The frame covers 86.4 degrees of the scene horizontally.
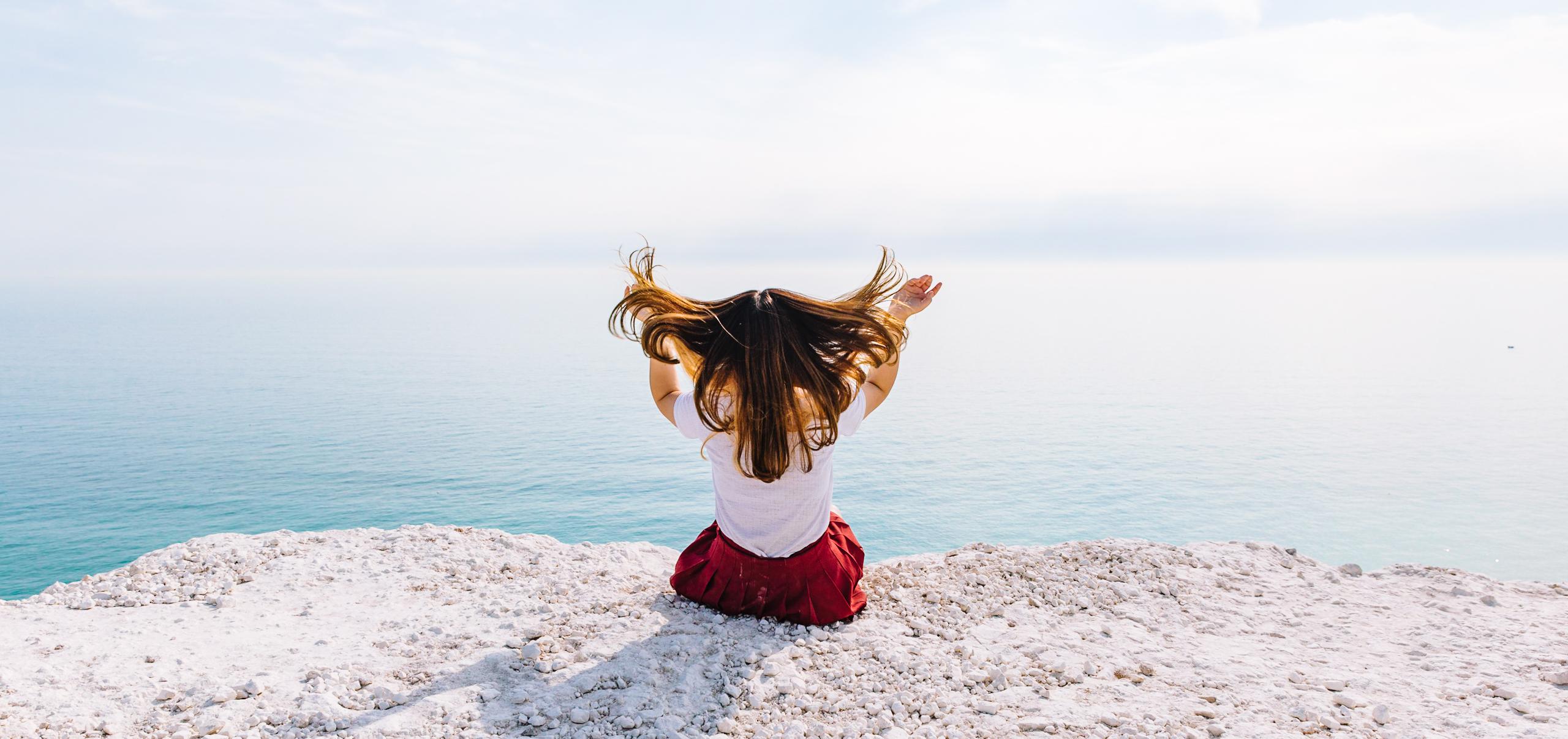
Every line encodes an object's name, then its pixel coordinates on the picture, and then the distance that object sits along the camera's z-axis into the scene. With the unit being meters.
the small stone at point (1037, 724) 3.52
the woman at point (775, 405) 4.04
